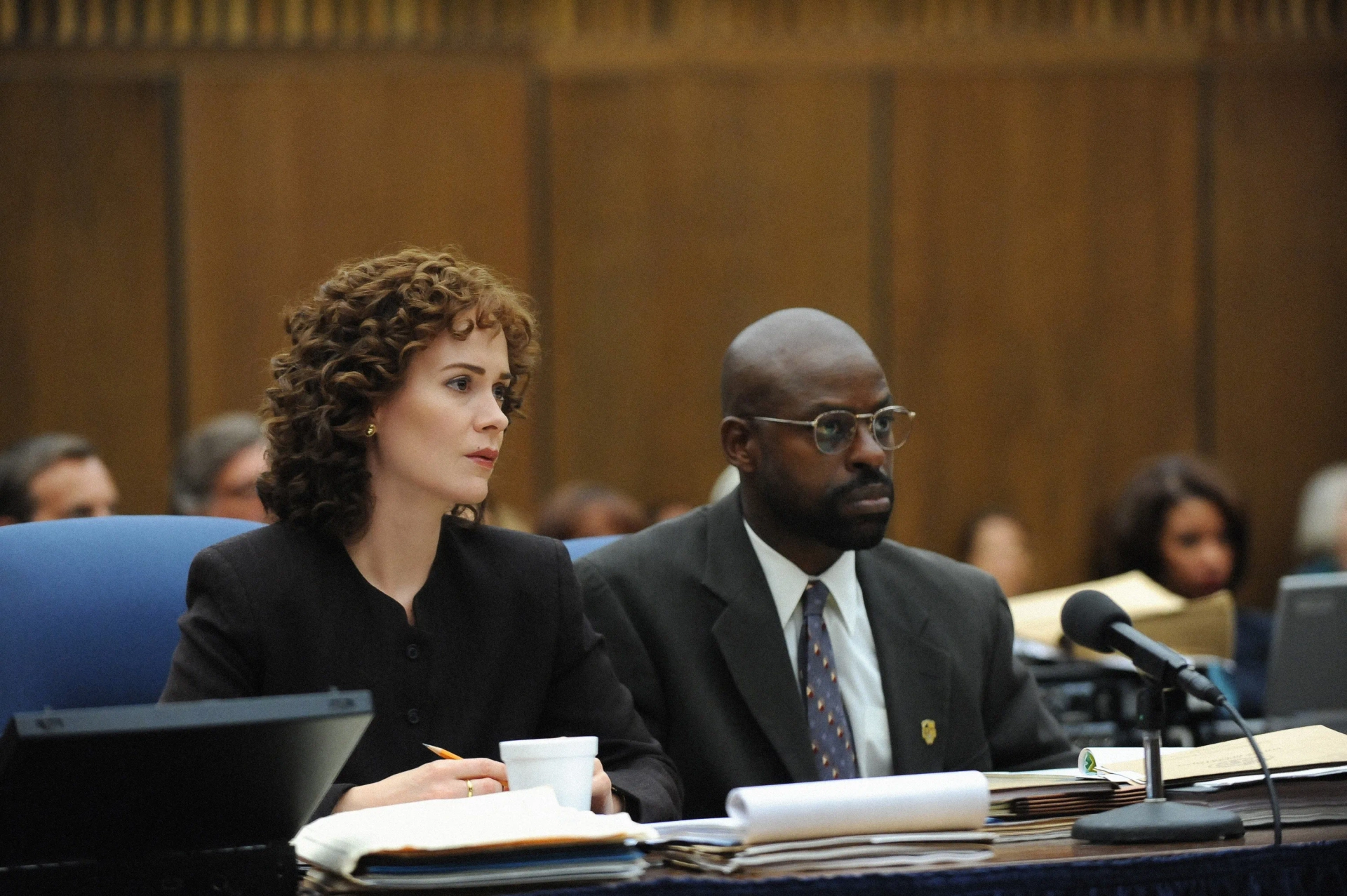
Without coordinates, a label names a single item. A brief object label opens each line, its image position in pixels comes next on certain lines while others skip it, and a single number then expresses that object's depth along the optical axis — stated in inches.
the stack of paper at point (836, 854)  126.5
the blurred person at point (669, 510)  449.8
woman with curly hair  164.2
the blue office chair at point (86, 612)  172.1
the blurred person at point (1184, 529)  384.8
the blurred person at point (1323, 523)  430.3
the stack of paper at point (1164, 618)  297.0
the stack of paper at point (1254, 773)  154.5
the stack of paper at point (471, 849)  120.0
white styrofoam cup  138.3
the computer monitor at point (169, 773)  108.2
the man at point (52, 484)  310.8
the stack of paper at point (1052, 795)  145.2
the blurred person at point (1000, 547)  454.0
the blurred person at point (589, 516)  388.2
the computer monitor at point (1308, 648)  290.5
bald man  194.9
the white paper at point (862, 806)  128.1
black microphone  135.0
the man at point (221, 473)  324.5
